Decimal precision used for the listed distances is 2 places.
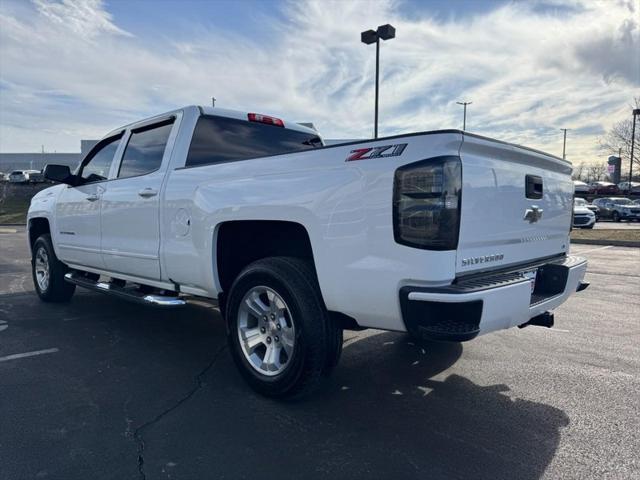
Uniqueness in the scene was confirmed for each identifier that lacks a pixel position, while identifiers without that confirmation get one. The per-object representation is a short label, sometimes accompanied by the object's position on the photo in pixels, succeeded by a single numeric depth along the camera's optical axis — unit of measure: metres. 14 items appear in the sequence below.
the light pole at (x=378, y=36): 15.73
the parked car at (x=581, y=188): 46.31
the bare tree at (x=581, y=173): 91.89
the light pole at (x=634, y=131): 32.99
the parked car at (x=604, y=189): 48.93
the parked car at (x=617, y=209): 31.42
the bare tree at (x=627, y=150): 33.72
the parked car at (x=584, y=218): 21.73
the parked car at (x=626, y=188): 48.53
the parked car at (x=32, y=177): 44.69
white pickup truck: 2.62
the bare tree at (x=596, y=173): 94.45
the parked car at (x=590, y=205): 28.68
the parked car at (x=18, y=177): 44.46
